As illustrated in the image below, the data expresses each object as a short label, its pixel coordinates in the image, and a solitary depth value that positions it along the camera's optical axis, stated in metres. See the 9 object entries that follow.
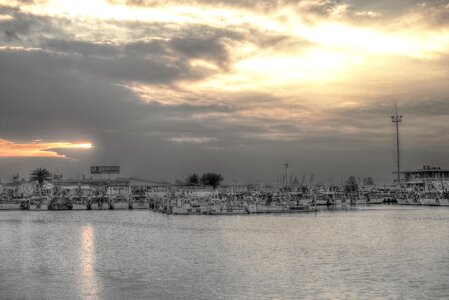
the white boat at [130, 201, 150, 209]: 197.38
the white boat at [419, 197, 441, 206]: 184.45
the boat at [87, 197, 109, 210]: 191.77
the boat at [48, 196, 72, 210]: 187.25
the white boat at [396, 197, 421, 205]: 192.41
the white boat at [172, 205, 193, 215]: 145.04
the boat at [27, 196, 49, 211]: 190.88
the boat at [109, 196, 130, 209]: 193.80
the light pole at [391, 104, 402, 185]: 179.89
